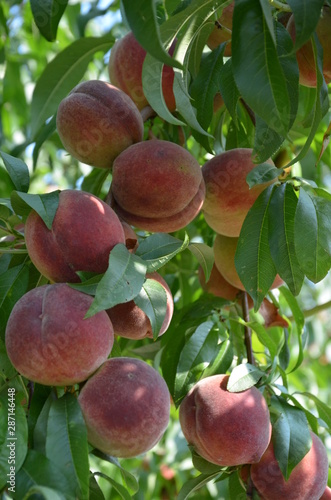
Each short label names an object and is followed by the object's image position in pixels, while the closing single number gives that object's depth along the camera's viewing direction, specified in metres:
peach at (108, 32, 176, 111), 1.11
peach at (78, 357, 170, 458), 0.88
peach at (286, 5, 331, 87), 0.99
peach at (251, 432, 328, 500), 0.98
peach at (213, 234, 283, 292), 1.12
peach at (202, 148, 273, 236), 1.07
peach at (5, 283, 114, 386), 0.87
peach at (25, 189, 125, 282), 0.90
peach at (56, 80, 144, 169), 1.01
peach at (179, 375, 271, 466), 0.96
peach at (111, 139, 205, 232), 0.98
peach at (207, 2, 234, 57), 1.08
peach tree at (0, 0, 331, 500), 0.87
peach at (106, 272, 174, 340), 0.92
